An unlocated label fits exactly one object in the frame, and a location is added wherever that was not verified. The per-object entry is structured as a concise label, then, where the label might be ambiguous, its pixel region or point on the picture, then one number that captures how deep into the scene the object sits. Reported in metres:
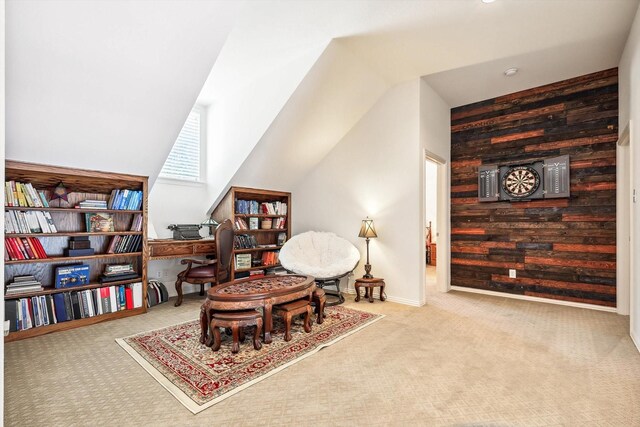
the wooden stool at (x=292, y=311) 2.76
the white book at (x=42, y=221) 3.11
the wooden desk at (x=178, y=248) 3.85
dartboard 4.25
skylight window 4.63
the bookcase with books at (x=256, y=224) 4.77
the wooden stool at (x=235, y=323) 2.51
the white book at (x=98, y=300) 3.32
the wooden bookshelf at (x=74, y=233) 2.98
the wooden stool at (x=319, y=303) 3.22
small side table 4.10
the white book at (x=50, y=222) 3.16
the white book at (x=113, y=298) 3.42
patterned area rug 2.04
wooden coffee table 2.57
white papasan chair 3.94
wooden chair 3.90
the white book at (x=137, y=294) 3.60
